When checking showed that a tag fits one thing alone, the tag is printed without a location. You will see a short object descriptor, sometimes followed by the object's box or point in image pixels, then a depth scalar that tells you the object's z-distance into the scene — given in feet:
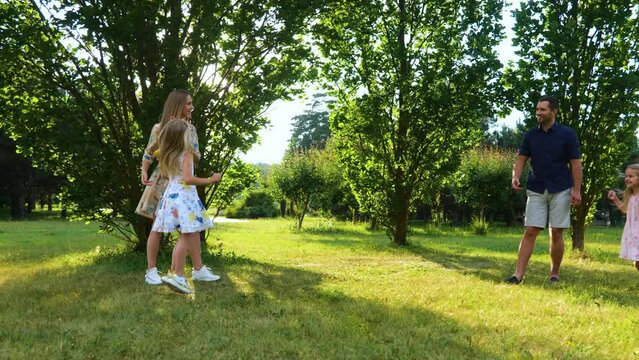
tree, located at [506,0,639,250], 31.14
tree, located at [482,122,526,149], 148.77
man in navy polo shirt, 19.99
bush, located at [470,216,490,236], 77.92
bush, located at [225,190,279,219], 149.89
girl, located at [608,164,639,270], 17.75
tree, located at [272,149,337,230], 90.48
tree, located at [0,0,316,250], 24.13
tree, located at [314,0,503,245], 34.99
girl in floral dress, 16.98
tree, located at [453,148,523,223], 95.25
